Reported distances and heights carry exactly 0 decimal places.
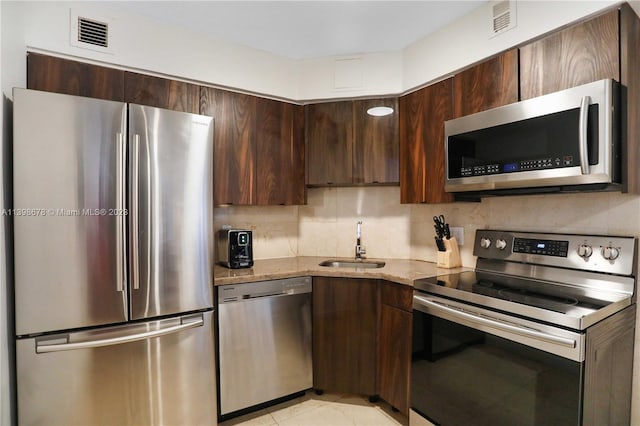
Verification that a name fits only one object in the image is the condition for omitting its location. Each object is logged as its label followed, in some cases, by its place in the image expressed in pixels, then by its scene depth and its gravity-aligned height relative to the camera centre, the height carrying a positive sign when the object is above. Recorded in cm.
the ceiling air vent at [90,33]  180 +95
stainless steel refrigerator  138 -28
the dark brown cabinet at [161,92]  194 +68
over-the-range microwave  131 +28
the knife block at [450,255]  215 -34
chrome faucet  265 -36
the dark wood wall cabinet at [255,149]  222 +39
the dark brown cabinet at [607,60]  134 +62
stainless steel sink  254 -48
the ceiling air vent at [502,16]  170 +100
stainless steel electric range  119 -54
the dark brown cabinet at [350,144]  239 +44
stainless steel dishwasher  192 -85
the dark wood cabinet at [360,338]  196 -85
